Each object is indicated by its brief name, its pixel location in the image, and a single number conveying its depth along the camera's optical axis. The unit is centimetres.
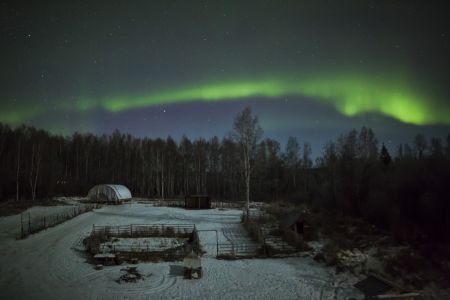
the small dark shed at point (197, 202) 4400
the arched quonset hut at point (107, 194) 4862
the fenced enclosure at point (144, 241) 2031
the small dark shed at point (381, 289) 1187
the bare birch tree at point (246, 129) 3322
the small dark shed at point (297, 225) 2517
